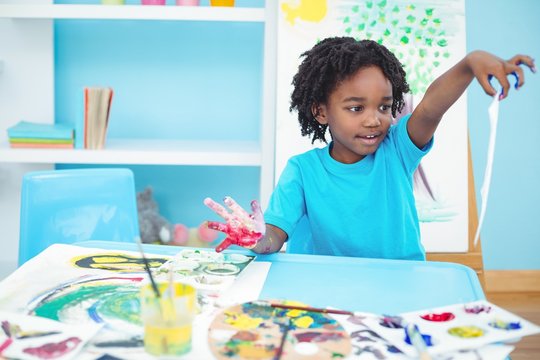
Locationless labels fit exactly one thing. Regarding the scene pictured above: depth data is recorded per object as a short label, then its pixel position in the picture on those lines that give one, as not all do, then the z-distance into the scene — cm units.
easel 239
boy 137
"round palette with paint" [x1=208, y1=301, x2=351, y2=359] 78
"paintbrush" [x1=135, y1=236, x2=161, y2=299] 77
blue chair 151
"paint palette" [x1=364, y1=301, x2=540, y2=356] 80
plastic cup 76
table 95
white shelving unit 229
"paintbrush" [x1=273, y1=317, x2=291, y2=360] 77
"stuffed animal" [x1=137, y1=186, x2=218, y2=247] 247
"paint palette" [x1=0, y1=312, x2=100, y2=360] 77
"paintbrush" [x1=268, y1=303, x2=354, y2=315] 90
